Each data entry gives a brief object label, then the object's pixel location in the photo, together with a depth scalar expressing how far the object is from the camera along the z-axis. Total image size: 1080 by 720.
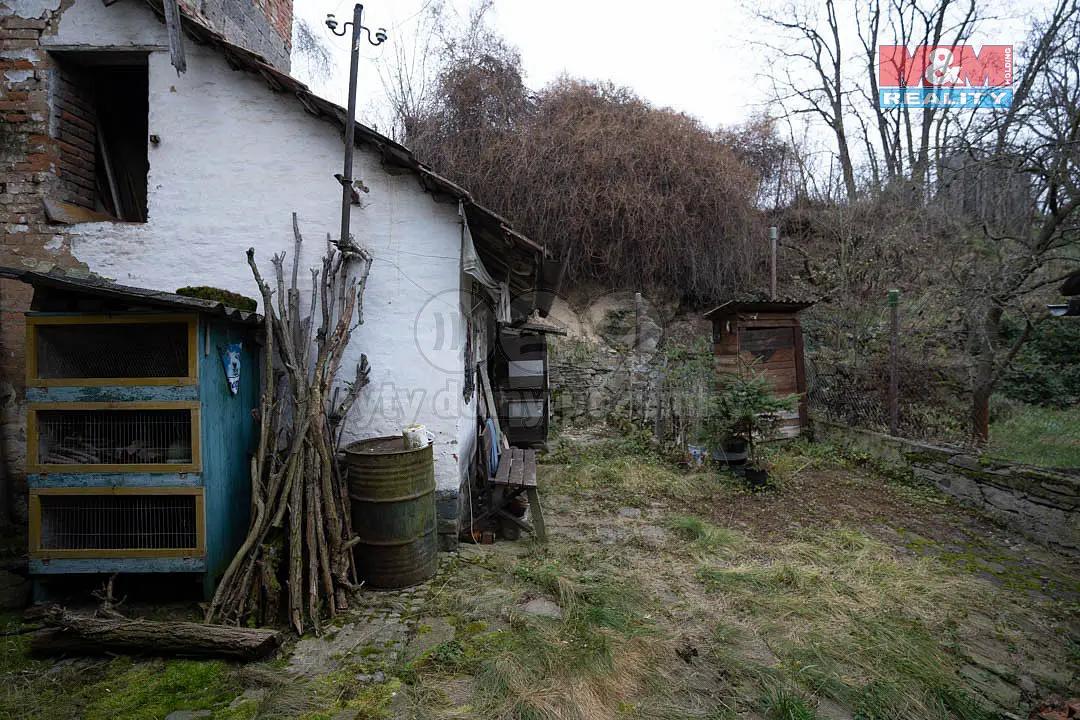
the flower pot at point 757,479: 7.10
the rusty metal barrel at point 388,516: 4.04
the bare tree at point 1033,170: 7.35
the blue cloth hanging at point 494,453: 6.22
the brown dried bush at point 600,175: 11.08
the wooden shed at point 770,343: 9.81
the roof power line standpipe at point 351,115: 4.36
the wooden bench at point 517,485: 5.17
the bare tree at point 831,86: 16.09
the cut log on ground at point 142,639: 3.07
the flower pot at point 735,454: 7.53
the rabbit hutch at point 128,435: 3.56
